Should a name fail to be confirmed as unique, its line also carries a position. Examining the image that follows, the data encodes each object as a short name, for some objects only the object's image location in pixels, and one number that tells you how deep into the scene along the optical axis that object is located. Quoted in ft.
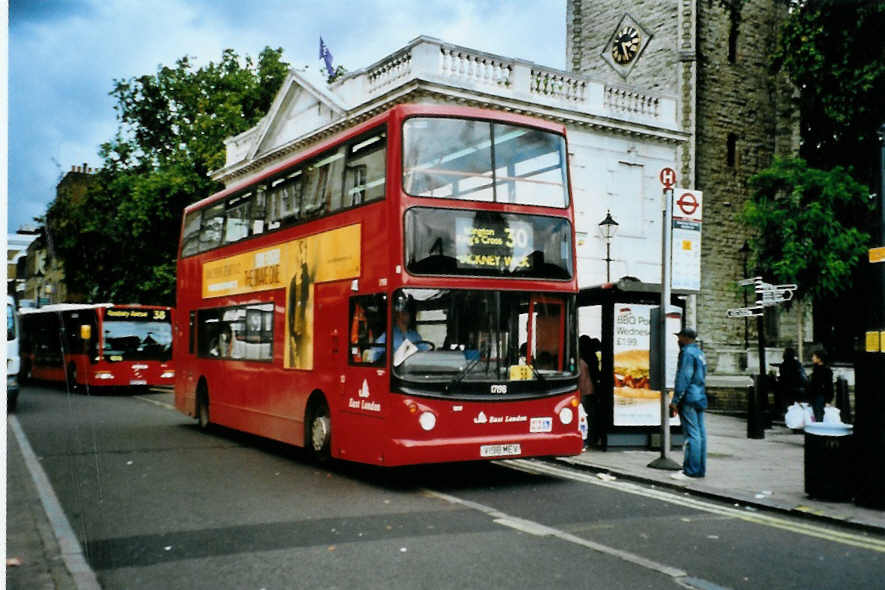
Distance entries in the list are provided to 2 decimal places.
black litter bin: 28.50
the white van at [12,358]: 60.23
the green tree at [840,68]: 83.97
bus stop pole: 36.68
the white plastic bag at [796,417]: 45.16
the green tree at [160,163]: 115.65
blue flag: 119.44
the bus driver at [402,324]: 30.83
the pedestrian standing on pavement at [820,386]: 47.67
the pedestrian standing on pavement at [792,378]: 55.11
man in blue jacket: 34.09
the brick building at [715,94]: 104.83
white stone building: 79.92
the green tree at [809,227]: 74.33
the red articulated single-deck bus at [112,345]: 88.22
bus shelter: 43.19
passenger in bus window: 47.67
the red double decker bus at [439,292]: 31.01
